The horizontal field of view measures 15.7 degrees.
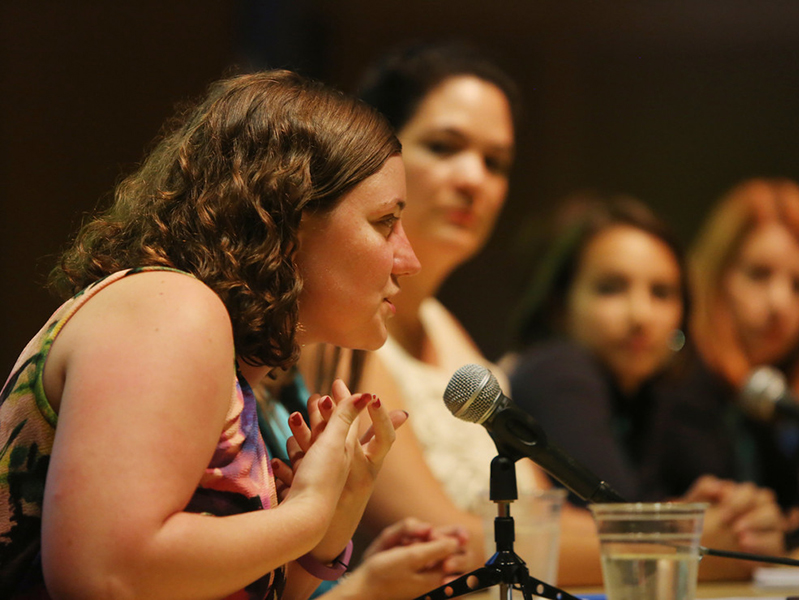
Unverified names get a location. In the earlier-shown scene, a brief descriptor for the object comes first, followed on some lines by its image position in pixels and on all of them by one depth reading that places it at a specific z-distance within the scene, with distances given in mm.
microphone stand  2329
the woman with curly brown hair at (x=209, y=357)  2163
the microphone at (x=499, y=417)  2340
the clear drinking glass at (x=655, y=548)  2402
